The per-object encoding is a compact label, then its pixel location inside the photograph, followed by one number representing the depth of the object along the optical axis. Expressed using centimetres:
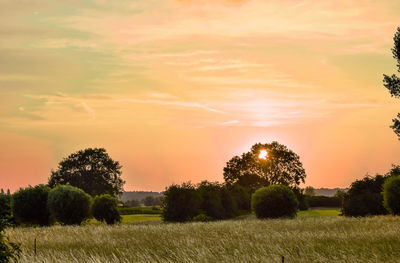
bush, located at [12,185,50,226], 4900
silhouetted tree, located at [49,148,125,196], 8420
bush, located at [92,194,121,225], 4919
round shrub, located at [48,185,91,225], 4762
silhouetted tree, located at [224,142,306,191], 8756
